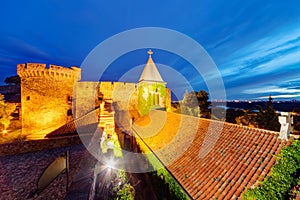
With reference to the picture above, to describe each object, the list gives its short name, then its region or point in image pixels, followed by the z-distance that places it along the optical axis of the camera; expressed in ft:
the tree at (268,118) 58.57
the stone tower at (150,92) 66.90
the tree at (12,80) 81.74
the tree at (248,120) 68.75
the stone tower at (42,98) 44.80
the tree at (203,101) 83.10
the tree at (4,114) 43.65
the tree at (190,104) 77.92
